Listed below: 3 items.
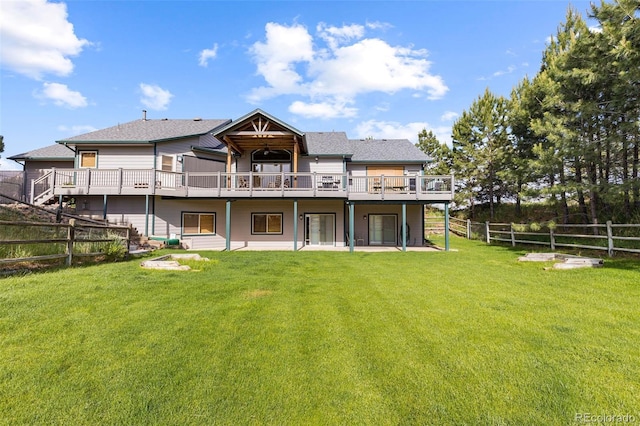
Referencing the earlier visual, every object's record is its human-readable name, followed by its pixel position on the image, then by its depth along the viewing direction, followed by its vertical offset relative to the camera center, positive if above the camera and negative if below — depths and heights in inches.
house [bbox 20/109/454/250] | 569.0 +73.0
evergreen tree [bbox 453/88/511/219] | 955.3 +250.2
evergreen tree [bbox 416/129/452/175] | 1166.3 +304.3
